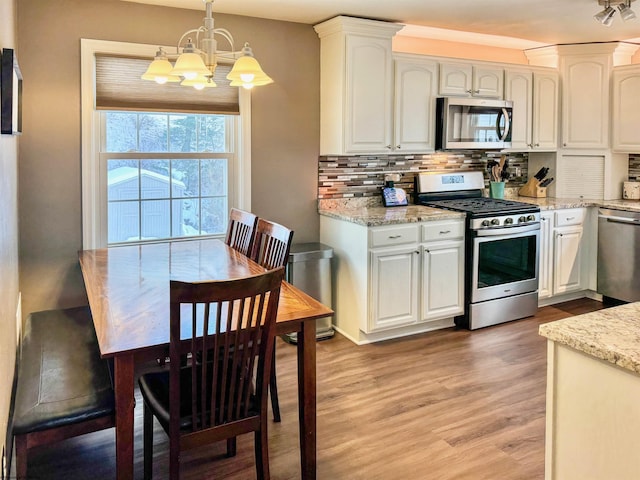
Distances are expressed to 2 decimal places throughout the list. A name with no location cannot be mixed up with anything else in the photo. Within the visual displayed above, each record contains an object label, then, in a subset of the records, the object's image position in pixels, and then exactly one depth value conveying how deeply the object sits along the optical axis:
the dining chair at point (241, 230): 3.24
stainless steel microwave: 4.32
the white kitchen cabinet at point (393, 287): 3.80
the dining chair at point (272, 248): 2.77
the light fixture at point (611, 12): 3.43
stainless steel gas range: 4.12
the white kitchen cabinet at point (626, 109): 4.73
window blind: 3.43
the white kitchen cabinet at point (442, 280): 3.99
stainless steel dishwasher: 4.48
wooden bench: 1.85
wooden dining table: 1.83
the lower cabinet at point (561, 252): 4.61
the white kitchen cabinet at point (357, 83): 3.92
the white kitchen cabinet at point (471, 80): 4.34
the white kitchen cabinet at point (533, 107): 4.74
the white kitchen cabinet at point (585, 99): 4.87
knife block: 5.11
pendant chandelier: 2.17
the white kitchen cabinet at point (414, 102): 4.16
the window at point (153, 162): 3.44
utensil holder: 4.97
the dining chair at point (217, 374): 1.81
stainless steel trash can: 3.87
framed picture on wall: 1.76
